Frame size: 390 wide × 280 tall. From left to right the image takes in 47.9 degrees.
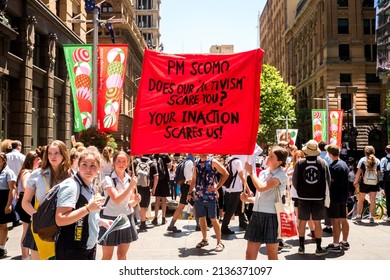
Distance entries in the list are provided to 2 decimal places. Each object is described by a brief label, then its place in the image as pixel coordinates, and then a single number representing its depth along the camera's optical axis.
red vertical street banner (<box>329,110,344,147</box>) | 24.13
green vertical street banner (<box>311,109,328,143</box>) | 26.00
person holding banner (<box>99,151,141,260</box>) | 5.40
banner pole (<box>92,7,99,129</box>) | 15.38
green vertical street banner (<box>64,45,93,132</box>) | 15.12
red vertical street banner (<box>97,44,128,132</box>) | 14.70
